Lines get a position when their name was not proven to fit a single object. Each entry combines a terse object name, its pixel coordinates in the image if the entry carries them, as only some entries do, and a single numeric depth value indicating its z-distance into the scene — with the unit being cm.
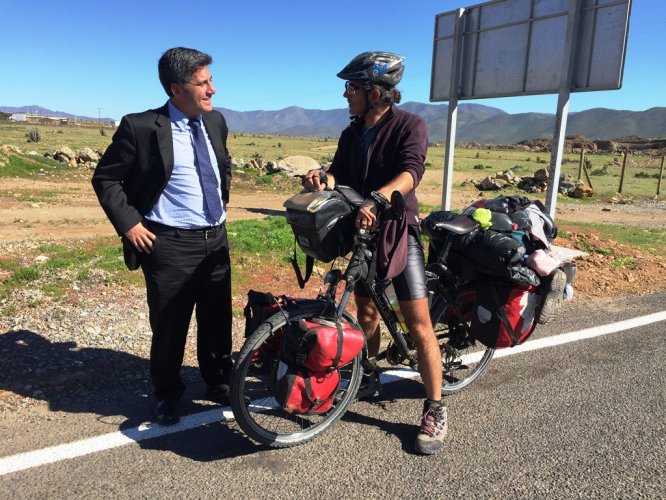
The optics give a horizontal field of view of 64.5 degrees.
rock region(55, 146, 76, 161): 2267
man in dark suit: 302
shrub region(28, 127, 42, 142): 4072
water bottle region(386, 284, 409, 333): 336
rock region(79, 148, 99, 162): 2277
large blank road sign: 720
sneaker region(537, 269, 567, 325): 325
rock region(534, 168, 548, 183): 2191
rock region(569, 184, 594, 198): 2008
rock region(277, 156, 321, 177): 2280
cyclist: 294
